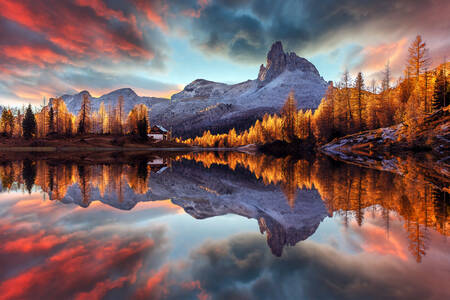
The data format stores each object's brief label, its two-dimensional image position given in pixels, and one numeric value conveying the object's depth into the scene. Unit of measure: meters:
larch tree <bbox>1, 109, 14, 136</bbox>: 79.88
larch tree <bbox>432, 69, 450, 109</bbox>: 46.19
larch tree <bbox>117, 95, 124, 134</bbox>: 87.60
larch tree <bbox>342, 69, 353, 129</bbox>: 56.81
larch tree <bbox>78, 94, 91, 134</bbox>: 75.31
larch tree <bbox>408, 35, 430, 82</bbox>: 46.81
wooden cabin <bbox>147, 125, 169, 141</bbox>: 100.75
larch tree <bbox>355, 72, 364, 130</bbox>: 54.72
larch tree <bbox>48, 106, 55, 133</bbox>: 74.88
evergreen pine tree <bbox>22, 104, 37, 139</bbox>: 69.94
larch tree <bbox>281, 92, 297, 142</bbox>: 69.75
